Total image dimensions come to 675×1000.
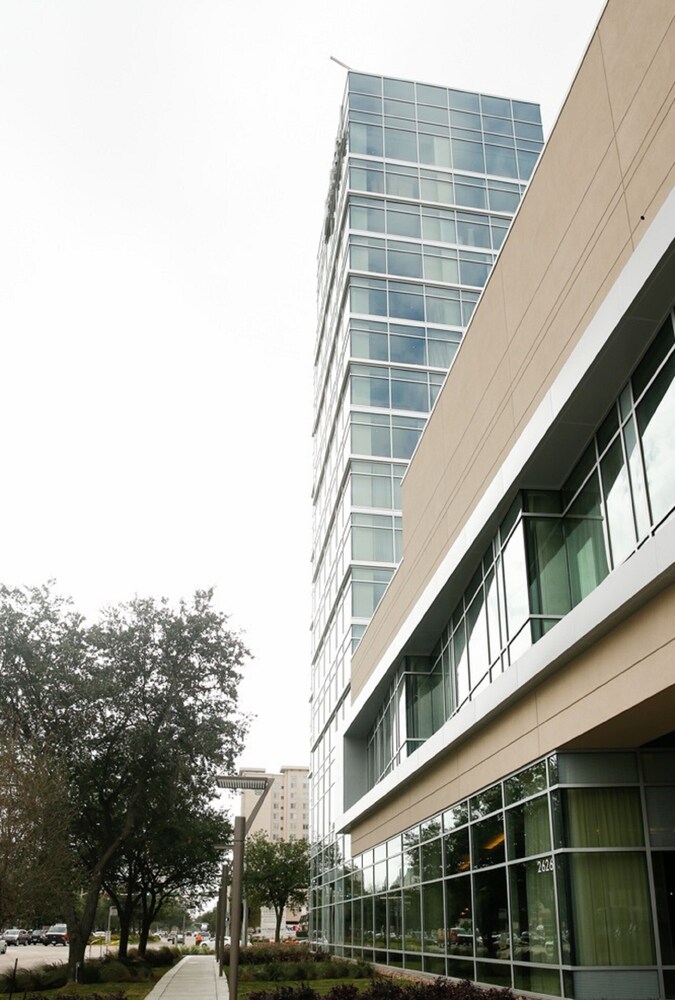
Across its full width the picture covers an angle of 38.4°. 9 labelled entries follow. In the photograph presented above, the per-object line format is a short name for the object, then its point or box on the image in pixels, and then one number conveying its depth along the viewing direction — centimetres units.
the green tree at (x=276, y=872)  7894
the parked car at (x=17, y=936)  7545
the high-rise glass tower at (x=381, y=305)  4247
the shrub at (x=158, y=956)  4038
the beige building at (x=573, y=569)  1185
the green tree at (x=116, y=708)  3312
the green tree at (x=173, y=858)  3516
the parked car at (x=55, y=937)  7788
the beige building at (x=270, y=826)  19362
